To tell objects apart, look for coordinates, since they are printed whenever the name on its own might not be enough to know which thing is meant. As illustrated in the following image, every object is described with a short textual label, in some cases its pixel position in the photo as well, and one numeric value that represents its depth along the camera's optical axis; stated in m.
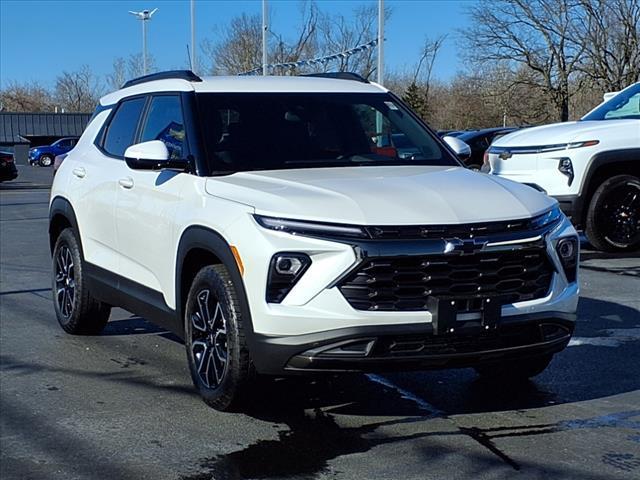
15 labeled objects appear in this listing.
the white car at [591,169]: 10.59
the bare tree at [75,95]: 83.94
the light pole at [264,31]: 33.44
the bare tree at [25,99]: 92.35
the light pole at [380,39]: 26.16
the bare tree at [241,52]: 49.00
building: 64.44
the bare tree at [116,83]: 71.19
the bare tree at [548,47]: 35.94
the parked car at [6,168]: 29.33
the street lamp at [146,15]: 45.66
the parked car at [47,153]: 48.25
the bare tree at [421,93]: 52.53
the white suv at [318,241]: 4.55
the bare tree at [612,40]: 34.19
